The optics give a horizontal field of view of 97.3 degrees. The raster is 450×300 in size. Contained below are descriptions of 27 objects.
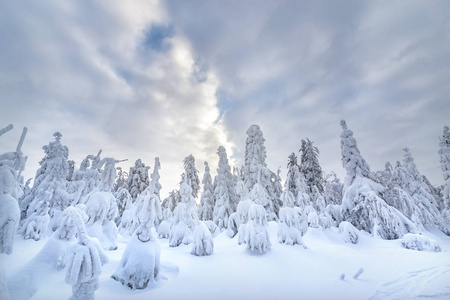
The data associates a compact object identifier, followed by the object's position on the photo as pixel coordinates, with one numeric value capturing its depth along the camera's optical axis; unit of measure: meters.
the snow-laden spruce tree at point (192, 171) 29.32
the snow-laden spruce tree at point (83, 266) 3.95
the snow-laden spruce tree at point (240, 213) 14.91
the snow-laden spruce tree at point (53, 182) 13.72
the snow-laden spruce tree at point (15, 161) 4.38
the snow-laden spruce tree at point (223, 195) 22.70
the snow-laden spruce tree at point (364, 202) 13.54
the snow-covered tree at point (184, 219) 14.09
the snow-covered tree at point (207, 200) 26.72
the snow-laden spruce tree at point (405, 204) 15.31
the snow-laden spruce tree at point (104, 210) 10.18
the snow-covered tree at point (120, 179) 32.56
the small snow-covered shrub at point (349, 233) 13.90
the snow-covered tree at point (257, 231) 9.98
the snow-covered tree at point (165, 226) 19.86
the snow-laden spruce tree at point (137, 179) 28.55
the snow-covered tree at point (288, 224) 11.54
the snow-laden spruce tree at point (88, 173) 18.11
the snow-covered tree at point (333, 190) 31.26
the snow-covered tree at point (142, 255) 6.13
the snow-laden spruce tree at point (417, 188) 21.79
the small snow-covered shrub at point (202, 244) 10.12
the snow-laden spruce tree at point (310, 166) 24.47
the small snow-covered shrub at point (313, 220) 16.30
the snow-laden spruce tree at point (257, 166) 21.50
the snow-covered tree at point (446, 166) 21.09
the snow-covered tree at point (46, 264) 4.84
